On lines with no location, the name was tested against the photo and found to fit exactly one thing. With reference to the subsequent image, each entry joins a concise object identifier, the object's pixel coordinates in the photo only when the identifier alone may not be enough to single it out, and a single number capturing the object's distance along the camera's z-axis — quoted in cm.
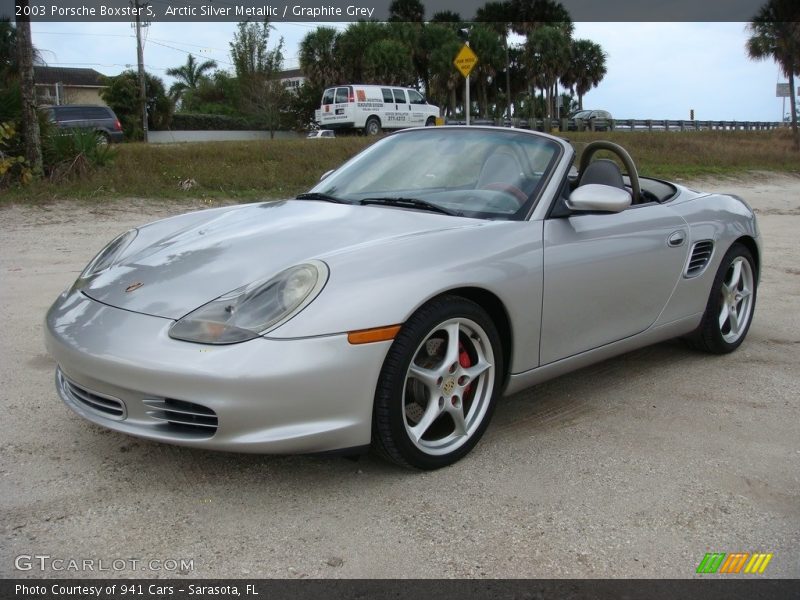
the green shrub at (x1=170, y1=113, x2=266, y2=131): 4278
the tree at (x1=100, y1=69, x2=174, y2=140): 3438
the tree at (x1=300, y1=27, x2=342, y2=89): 4966
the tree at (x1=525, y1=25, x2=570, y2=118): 5162
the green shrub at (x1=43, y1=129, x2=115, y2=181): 1163
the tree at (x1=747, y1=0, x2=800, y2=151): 3431
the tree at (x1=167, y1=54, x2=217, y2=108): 6712
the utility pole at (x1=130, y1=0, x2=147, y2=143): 3159
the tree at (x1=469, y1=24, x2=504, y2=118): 5103
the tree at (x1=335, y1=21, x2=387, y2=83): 4909
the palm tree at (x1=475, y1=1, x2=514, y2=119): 5266
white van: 2523
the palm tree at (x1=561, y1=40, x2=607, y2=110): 6009
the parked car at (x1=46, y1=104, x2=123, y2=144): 1978
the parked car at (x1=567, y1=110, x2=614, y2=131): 3584
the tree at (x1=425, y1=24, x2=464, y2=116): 4947
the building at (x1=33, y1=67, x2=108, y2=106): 4997
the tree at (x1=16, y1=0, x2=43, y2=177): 1089
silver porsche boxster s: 254
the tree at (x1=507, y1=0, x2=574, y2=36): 5354
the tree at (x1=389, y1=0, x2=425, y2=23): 5800
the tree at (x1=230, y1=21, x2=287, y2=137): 4028
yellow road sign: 1609
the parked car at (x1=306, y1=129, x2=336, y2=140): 2926
